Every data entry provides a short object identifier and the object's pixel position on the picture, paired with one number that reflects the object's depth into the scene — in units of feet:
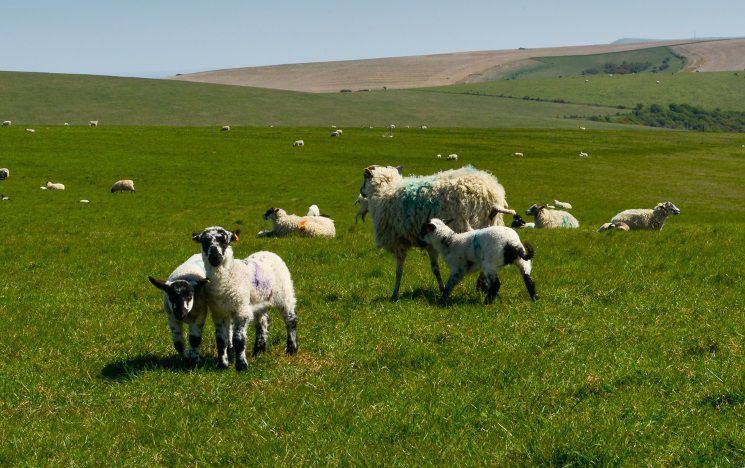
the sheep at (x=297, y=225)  83.56
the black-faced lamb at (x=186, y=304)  28.50
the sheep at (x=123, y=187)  133.49
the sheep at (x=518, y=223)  89.56
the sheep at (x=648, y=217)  88.76
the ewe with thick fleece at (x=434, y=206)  46.70
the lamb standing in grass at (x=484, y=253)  38.86
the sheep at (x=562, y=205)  122.33
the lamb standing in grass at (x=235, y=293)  29.37
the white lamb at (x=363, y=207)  85.23
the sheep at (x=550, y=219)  92.79
